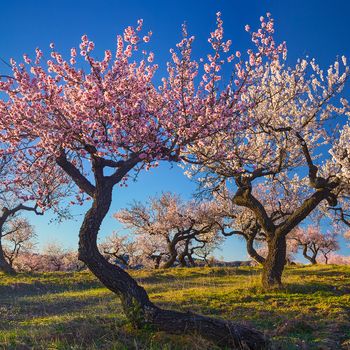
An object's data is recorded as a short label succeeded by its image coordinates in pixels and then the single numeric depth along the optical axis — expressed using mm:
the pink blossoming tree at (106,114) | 11492
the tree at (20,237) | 53219
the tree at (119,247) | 61469
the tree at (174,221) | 43594
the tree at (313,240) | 60188
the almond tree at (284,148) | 19172
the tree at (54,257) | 70250
